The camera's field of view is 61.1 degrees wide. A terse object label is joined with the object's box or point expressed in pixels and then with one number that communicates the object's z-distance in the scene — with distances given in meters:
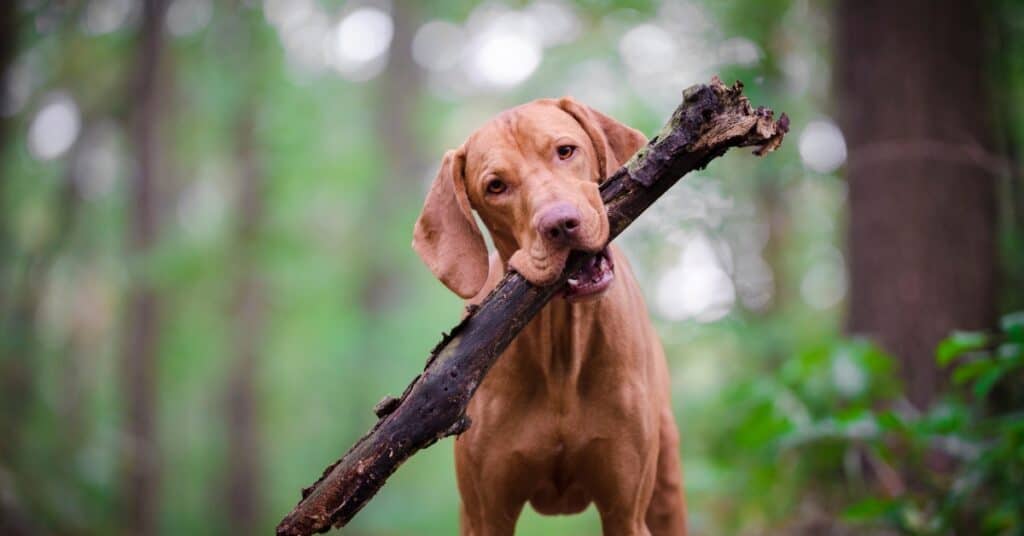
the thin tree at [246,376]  15.07
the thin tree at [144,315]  13.11
